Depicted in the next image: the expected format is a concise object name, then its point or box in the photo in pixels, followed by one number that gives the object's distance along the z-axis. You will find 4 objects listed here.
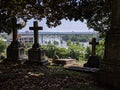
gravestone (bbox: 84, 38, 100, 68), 7.02
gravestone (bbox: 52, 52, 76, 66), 8.02
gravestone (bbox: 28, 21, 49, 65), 6.96
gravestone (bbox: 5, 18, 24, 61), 7.52
